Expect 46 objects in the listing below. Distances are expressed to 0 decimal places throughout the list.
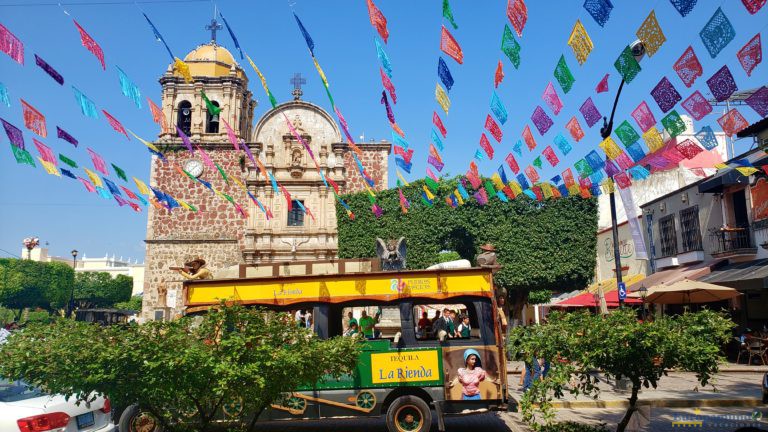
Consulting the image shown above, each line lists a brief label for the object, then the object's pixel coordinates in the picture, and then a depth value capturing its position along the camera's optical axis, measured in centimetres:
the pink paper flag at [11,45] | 930
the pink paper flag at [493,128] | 1453
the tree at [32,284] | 5641
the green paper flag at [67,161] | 1467
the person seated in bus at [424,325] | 912
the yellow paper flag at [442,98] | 1293
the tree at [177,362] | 529
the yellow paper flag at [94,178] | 1662
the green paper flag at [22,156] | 1212
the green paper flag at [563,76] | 1091
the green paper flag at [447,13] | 965
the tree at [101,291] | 6738
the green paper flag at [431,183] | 2288
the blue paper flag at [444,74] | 1178
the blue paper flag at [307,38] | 1059
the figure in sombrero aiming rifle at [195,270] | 1055
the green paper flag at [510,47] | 1038
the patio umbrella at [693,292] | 1608
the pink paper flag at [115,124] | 1327
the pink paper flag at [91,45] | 1034
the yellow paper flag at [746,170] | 1346
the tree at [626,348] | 647
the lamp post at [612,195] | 1384
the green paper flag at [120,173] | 1727
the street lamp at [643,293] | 1689
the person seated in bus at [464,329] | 933
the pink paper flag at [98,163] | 1572
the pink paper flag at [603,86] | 1137
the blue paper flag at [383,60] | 1136
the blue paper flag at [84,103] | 1255
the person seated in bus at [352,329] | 956
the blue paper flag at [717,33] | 833
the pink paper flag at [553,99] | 1245
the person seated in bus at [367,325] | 968
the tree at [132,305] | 5947
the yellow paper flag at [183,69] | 1184
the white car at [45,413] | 622
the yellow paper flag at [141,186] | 1940
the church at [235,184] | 3075
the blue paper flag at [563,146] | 1492
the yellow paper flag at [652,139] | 1195
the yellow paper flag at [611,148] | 1359
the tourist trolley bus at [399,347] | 870
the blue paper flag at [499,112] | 1345
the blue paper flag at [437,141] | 1555
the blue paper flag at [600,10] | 873
